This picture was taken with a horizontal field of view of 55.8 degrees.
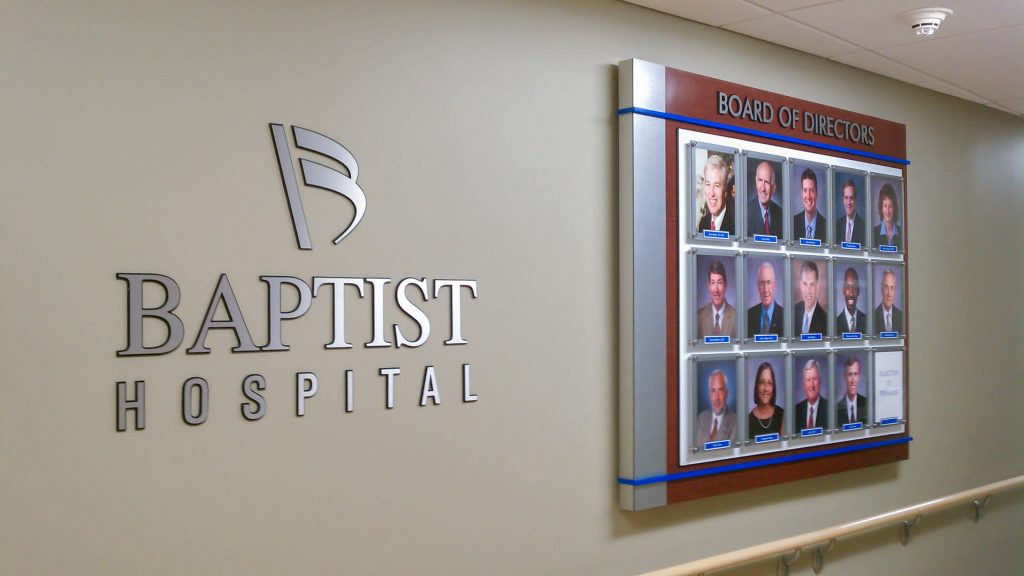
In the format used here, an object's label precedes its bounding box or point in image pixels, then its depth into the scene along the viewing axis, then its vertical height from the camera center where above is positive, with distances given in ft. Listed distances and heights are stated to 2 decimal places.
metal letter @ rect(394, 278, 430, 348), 10.25 -0.11
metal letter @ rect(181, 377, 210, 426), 8.66 -0.90
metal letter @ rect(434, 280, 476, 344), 10.73 -0.10
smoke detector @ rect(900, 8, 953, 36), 13.15 +3.90
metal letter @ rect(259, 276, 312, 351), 9.23 -0.10
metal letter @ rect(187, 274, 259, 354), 8.79 -0.18
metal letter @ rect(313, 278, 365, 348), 9.71 -0.11
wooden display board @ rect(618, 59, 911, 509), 12.42 +0.18
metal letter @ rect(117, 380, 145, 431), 8.27 -0.89
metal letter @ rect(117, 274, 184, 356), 8.35 -0.11
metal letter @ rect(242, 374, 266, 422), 9.07 -0.90
